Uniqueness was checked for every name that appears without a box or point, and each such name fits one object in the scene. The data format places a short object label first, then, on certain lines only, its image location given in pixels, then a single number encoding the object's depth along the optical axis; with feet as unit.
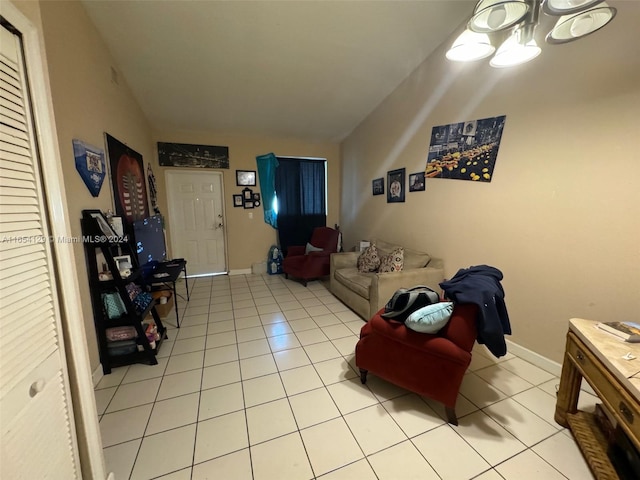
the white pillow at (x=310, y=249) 14.68
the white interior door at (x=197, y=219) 14.44
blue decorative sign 5.75
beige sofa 8.34
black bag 5.23
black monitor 8.09
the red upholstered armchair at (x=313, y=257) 13.21
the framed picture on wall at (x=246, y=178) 15.05
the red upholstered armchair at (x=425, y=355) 4.65
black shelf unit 5.94
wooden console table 3.21
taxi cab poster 7.22
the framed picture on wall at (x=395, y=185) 10.79
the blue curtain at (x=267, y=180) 15.19
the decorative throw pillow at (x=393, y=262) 9.59
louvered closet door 2.28
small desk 8.48
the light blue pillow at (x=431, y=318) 4.79
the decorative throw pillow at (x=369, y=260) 10.93
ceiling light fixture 3.79
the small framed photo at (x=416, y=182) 9.68
